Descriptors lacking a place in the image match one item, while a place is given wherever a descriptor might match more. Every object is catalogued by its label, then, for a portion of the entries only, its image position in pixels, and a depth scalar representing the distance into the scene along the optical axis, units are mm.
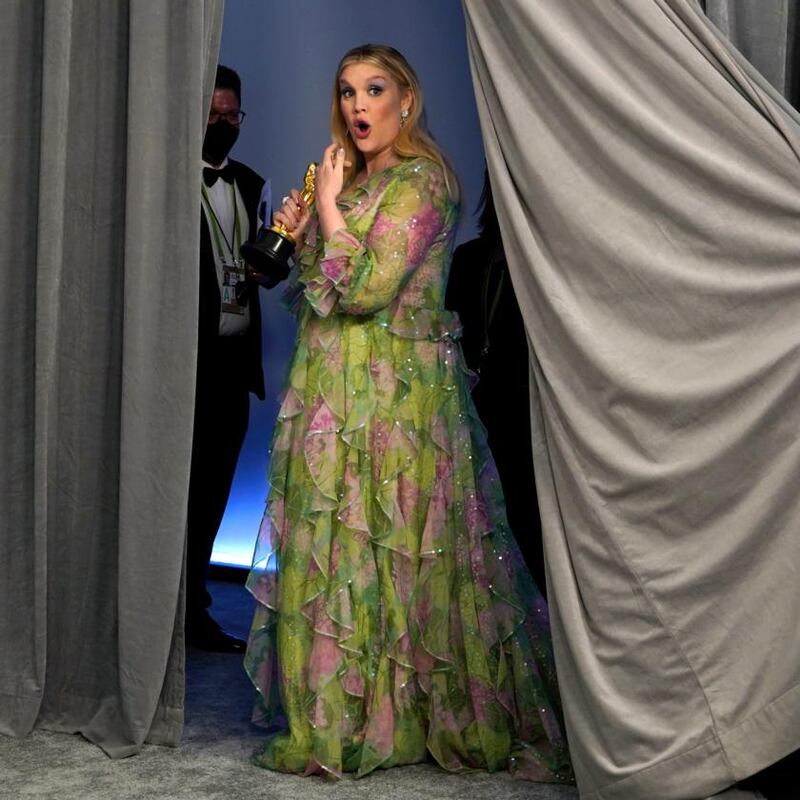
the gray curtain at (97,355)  2957
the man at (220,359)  4066
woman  2893
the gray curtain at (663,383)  2430
